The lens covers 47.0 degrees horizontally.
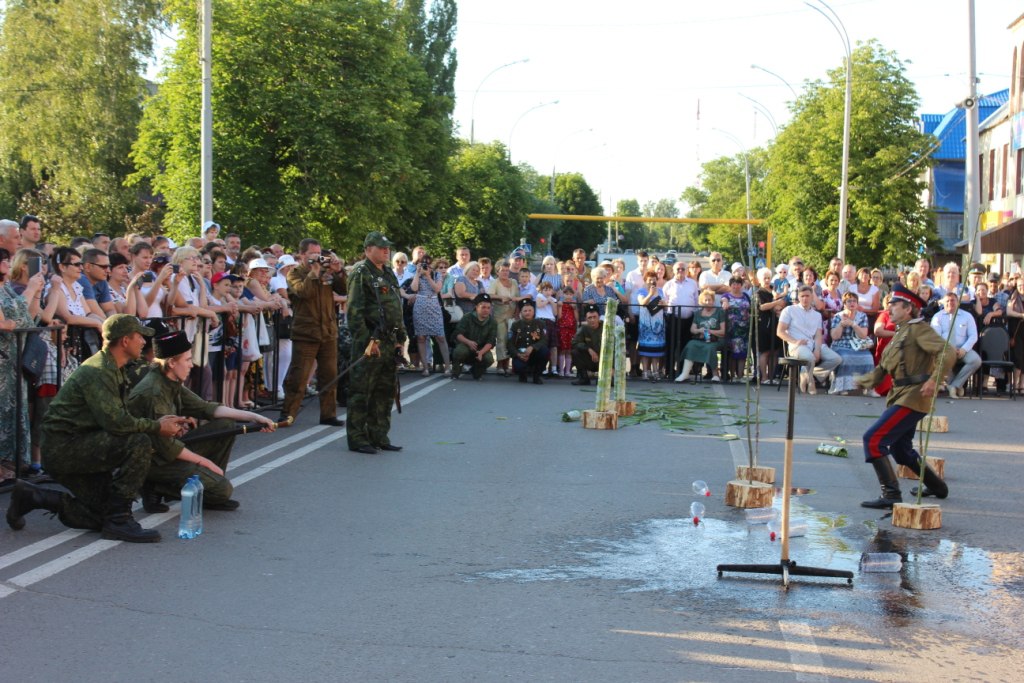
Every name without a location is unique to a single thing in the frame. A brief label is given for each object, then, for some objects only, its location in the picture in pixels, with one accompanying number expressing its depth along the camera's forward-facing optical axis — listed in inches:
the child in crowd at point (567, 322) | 802.8
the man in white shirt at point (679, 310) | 807.1
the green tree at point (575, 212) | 4286.4
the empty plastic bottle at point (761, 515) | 354.2
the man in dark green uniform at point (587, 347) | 769.6
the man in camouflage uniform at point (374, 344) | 470.0
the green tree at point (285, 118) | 1231.5
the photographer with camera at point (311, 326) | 529.7
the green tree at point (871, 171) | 2087.8
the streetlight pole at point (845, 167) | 1593.8
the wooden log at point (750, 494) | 372.5
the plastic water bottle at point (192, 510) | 315.6
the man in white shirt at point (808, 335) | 743.7
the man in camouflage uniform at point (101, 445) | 307.4
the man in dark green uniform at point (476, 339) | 766.5
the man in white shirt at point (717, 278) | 815.7
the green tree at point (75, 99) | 1872.5
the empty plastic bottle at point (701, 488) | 388.5
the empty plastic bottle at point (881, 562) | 297.3
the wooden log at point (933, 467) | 428.5
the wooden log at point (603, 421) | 552.4
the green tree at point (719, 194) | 4065.0
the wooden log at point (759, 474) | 405.4
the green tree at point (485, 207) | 2372.0
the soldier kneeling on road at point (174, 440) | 334.3
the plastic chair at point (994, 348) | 753.6
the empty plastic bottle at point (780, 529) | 332.8
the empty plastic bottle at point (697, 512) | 352.1
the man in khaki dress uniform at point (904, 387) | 383.9
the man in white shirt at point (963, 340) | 715.4
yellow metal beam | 1807.6
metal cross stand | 282.5
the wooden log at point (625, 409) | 603.5
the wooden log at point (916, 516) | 351.9
